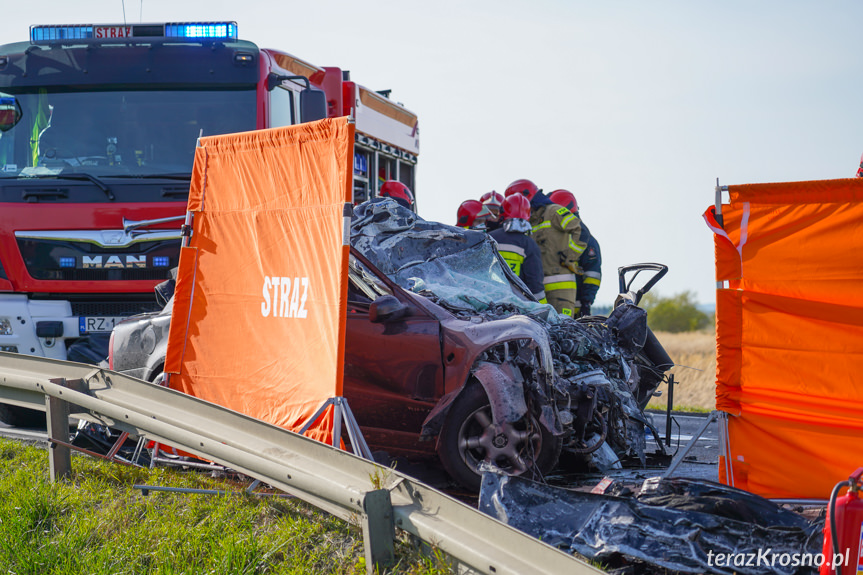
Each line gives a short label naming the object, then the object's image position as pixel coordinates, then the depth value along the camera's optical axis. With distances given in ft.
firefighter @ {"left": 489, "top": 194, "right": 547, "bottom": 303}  60.23
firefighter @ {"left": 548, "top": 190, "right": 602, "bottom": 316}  69.82
